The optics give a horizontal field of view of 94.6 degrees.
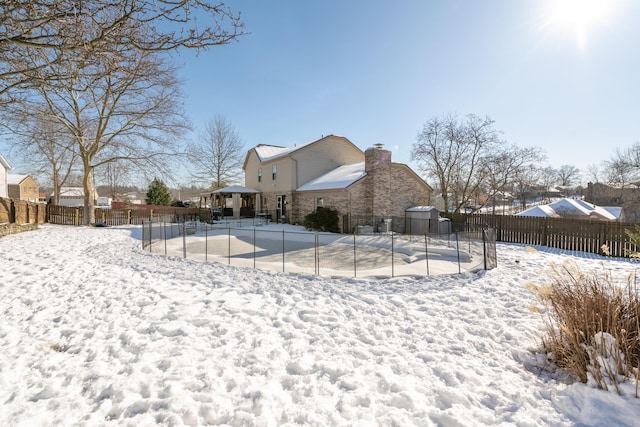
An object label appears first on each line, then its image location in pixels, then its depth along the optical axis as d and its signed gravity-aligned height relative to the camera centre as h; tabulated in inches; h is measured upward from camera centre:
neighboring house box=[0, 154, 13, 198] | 863.8 +106.3
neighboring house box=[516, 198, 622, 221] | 849.5 -13.8
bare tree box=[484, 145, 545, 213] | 841.5 +110.6
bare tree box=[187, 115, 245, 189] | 1472.7 +236.7
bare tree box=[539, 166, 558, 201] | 2494.3 +253.4
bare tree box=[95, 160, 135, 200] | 833.6 +122.5
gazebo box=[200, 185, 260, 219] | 998.3 +36.9
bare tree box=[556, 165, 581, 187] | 2920.8 +313.9
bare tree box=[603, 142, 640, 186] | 1219.9 +167.1
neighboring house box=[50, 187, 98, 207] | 1986.0 +97.8
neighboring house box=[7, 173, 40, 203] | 1716.3 +142.3
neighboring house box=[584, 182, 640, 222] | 1188.6 +51.5
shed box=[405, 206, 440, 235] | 716.0 -31.2
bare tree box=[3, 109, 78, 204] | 563.8 +175.6
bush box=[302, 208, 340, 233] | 736.3 -31.0
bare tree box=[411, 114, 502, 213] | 850.1 +127.5
